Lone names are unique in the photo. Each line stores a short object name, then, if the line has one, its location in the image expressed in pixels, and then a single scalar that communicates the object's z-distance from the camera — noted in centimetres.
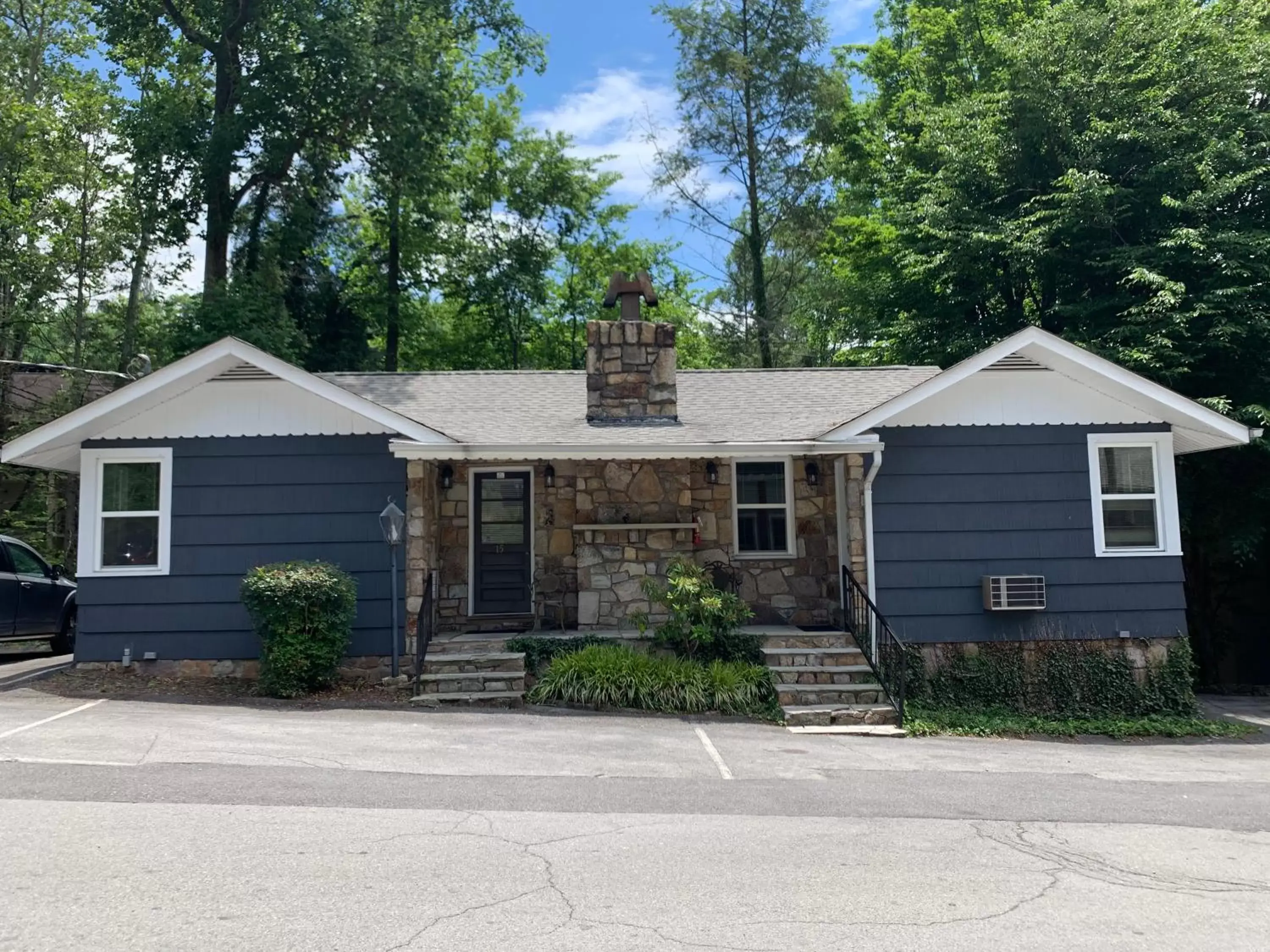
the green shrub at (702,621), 963
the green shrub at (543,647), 972
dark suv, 1138
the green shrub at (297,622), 899
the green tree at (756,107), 2250
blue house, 989
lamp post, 938
